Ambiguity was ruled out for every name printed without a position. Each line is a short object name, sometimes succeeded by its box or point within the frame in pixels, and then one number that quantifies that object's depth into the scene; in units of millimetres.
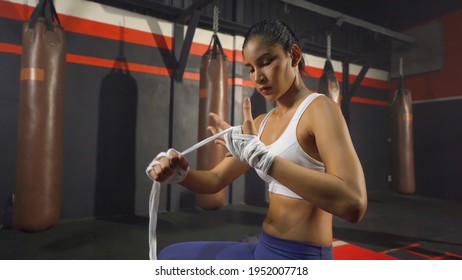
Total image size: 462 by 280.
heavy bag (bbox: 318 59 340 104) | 3939
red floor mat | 1971
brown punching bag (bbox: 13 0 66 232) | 2396
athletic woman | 766
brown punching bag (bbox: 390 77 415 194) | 4609
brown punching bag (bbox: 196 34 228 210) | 3188
